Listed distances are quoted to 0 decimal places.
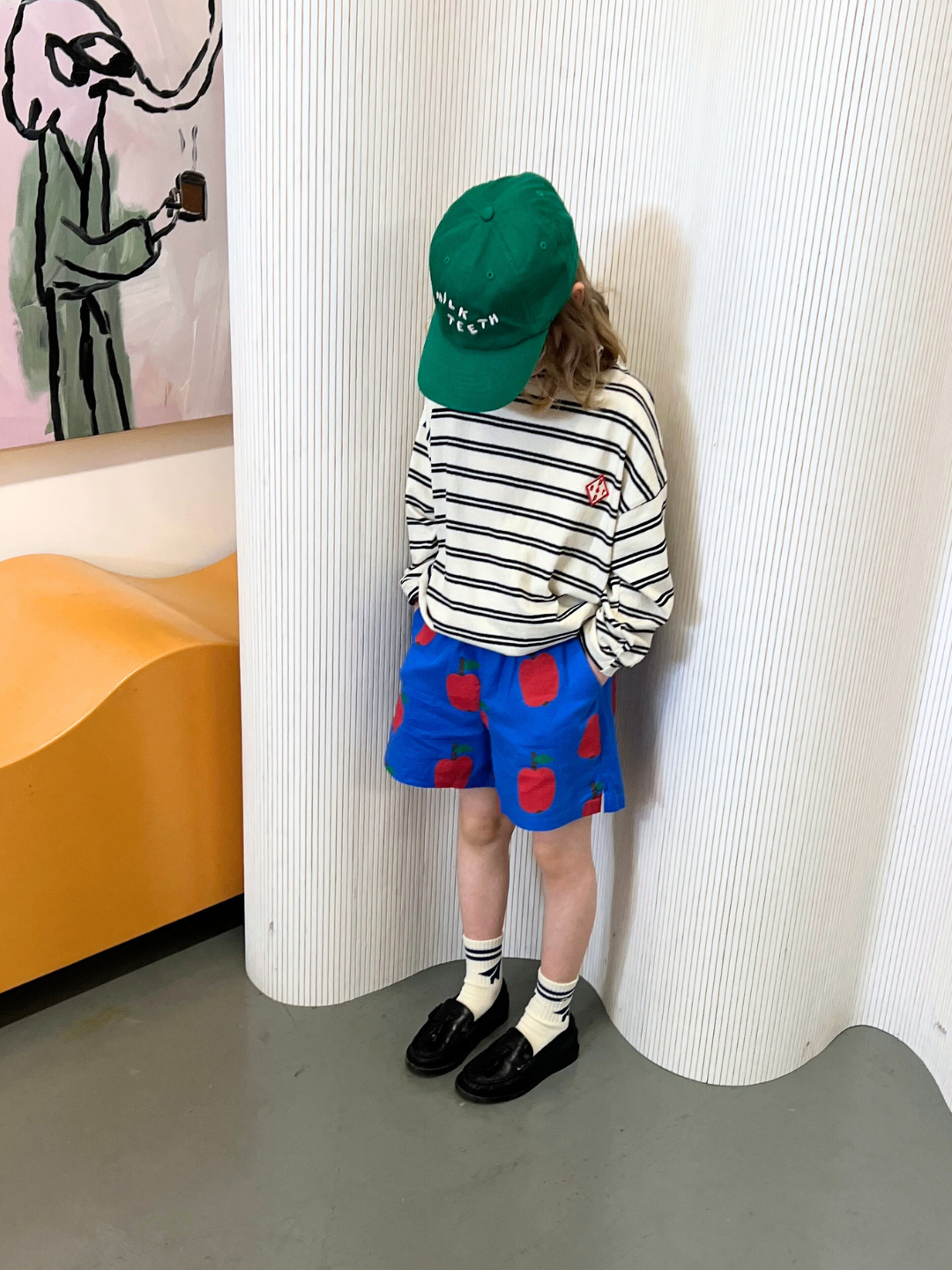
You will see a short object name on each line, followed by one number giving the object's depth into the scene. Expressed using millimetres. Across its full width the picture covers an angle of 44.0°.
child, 1464
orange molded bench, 1874
